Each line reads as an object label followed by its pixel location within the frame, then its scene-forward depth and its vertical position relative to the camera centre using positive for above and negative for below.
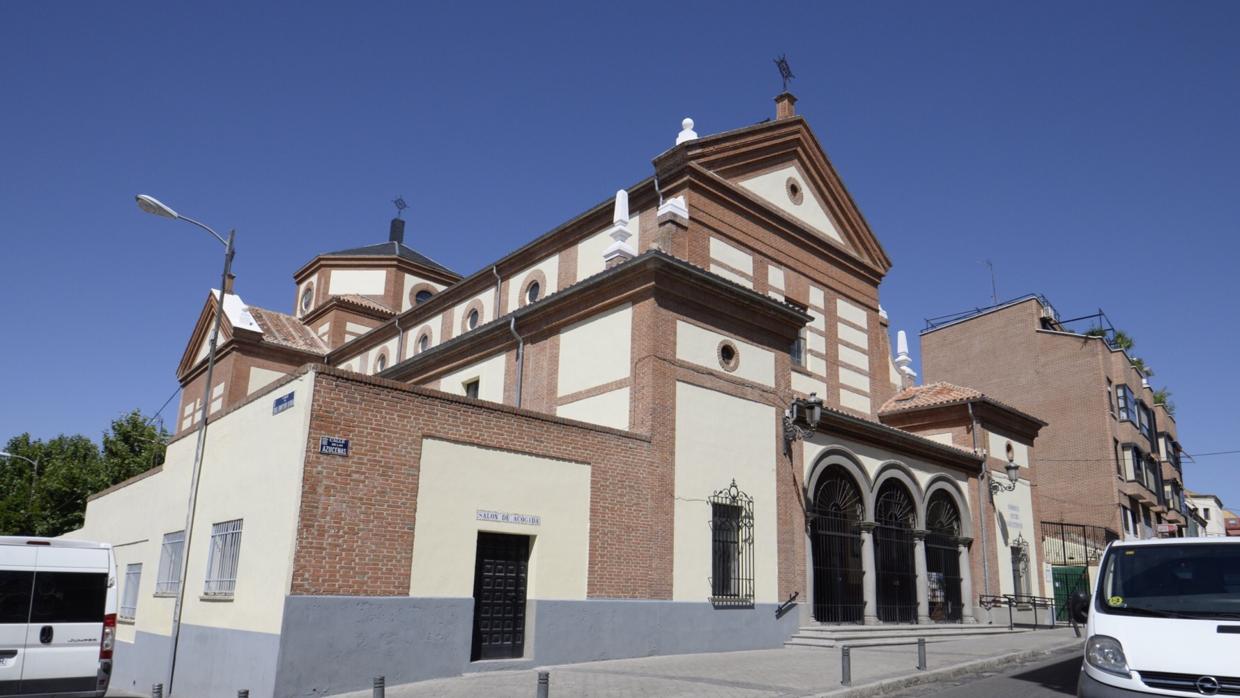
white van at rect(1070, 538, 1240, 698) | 6.41 -0.28
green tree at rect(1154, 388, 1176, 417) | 51.19 +10.48
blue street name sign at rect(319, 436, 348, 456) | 11.78 +1.48
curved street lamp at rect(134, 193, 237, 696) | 13.89 +1.74
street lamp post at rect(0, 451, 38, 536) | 33.47 +2.23
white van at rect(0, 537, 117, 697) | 10.42 -0.80
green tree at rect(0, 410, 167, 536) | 34.34 +3.17
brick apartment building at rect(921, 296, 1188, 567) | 36.31 +7.59
